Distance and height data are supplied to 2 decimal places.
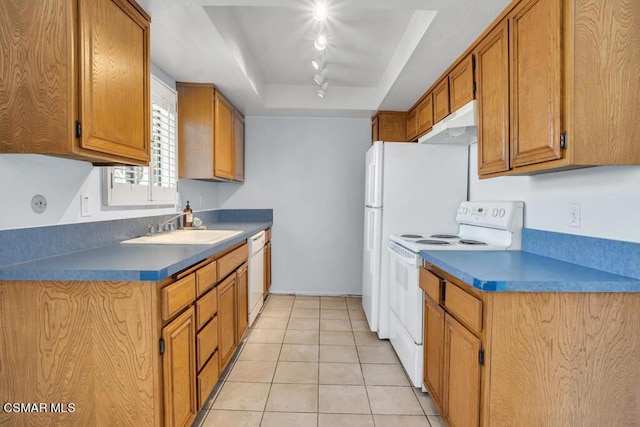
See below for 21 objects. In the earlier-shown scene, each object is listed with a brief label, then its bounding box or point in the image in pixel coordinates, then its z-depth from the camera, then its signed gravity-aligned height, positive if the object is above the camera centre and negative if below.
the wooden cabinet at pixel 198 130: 2.86 +0.67
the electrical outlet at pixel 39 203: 1.46 +0.00
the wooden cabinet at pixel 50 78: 1.25 +0.48
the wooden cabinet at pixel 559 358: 1.24 -0.56
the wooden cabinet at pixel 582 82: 1.25 +0.50
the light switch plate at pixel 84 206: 1.74 -0.01
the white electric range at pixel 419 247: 2.02 -0.24
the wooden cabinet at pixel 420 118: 2.93 +0.87
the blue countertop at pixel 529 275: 1.23 -0.26
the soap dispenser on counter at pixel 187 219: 2.81 -0.11
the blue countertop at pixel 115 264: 1.26 -0.24
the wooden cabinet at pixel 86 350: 1.28 -0.57
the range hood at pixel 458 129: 2.07 +0.55
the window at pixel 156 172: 2.02 +0.23
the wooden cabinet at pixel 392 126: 3.67 +0.91
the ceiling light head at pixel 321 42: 2.32 +1.17
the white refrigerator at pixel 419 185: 2.78 +0.20
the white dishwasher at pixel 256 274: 2.98 -0.64
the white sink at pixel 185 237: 2.01 -0.22
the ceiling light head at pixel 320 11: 1.90 +1.15
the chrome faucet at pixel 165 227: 2.35 -0.16
